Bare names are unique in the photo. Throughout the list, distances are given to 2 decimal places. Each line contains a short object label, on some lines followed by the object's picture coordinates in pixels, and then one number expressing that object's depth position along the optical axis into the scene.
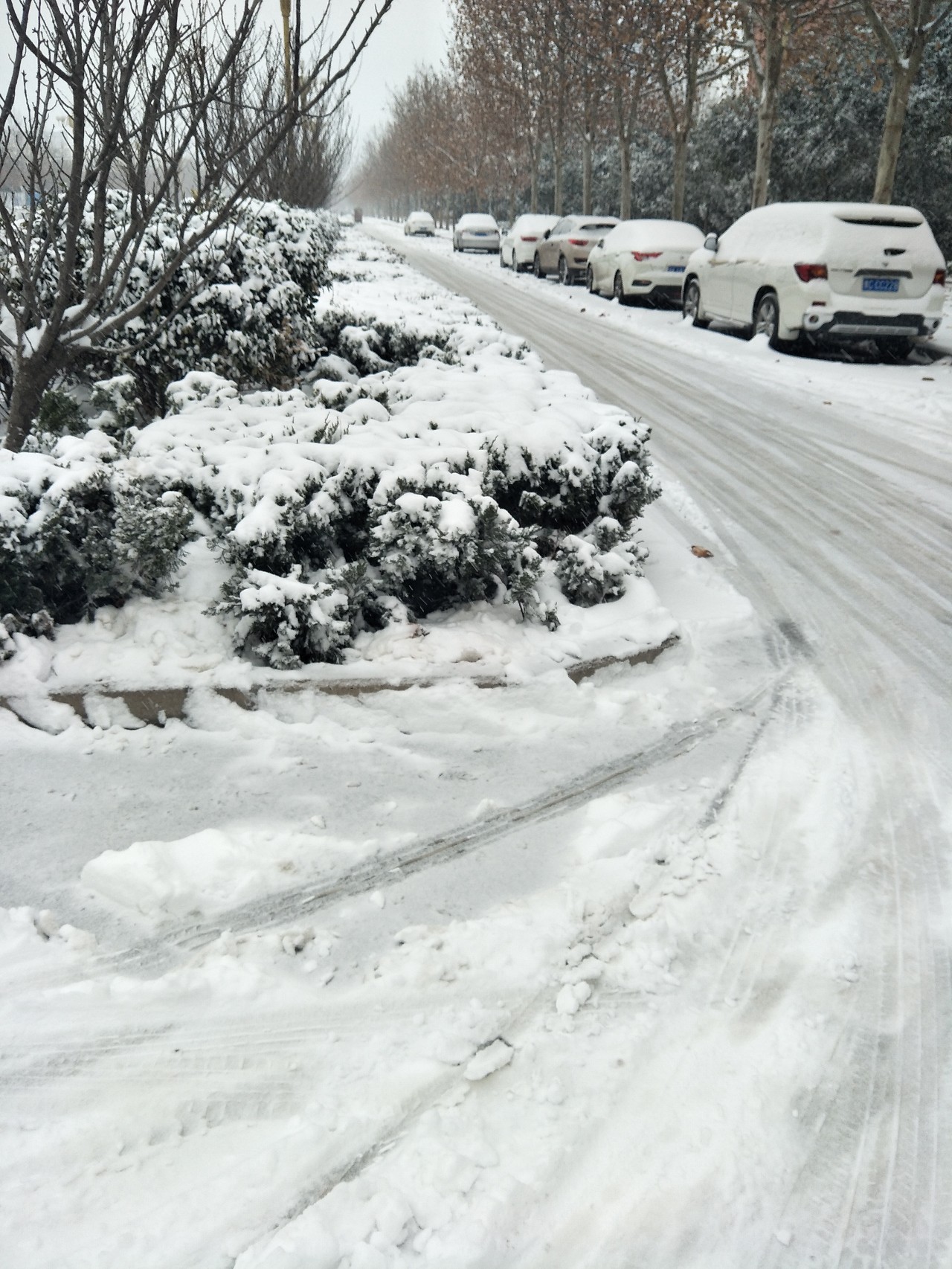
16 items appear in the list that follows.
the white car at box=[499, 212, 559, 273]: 23.27
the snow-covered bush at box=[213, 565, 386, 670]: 3.48
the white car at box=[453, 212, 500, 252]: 32.44
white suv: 9.67
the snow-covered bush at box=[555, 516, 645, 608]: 4.14
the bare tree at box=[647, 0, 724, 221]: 17.52
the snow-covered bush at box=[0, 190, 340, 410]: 5.47
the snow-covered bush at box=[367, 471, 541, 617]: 3.79
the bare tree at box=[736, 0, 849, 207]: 14.27
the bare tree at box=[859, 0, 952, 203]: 11.40
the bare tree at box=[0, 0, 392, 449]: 3.64
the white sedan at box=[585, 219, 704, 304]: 15.60
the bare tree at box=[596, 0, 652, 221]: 19.73
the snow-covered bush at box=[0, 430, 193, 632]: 3.51
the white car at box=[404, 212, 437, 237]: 48.16
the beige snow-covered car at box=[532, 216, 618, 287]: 19.81
